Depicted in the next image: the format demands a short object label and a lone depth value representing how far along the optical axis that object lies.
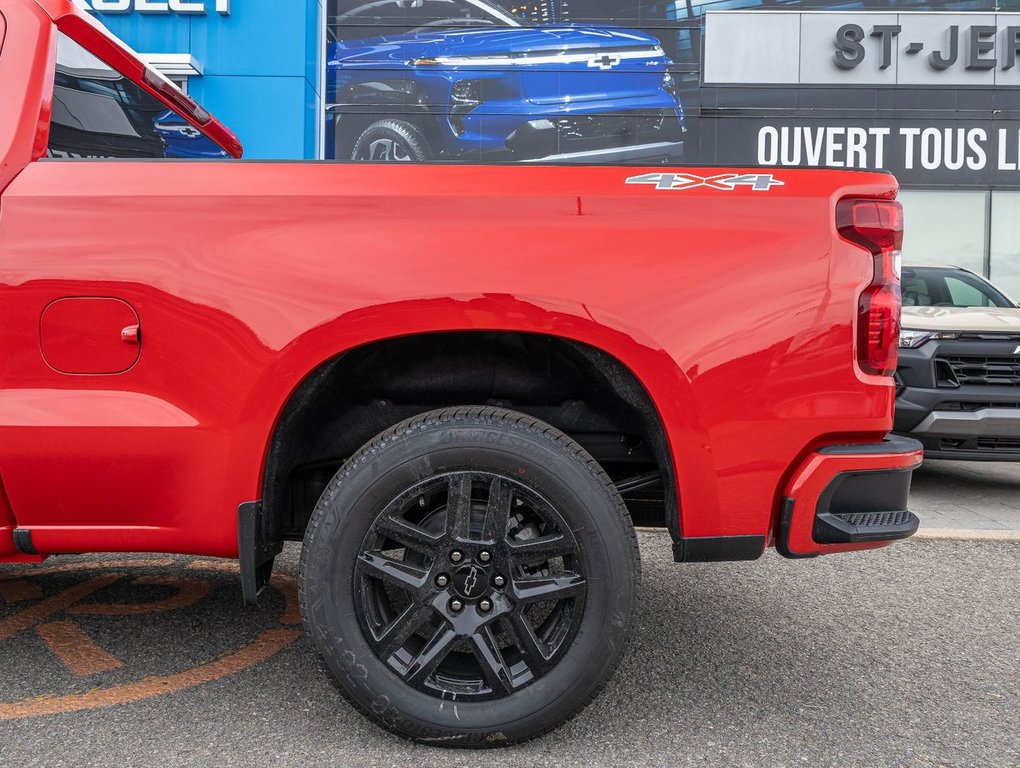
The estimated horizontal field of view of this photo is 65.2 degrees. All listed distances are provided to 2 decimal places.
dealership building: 13.66
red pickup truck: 1.93
